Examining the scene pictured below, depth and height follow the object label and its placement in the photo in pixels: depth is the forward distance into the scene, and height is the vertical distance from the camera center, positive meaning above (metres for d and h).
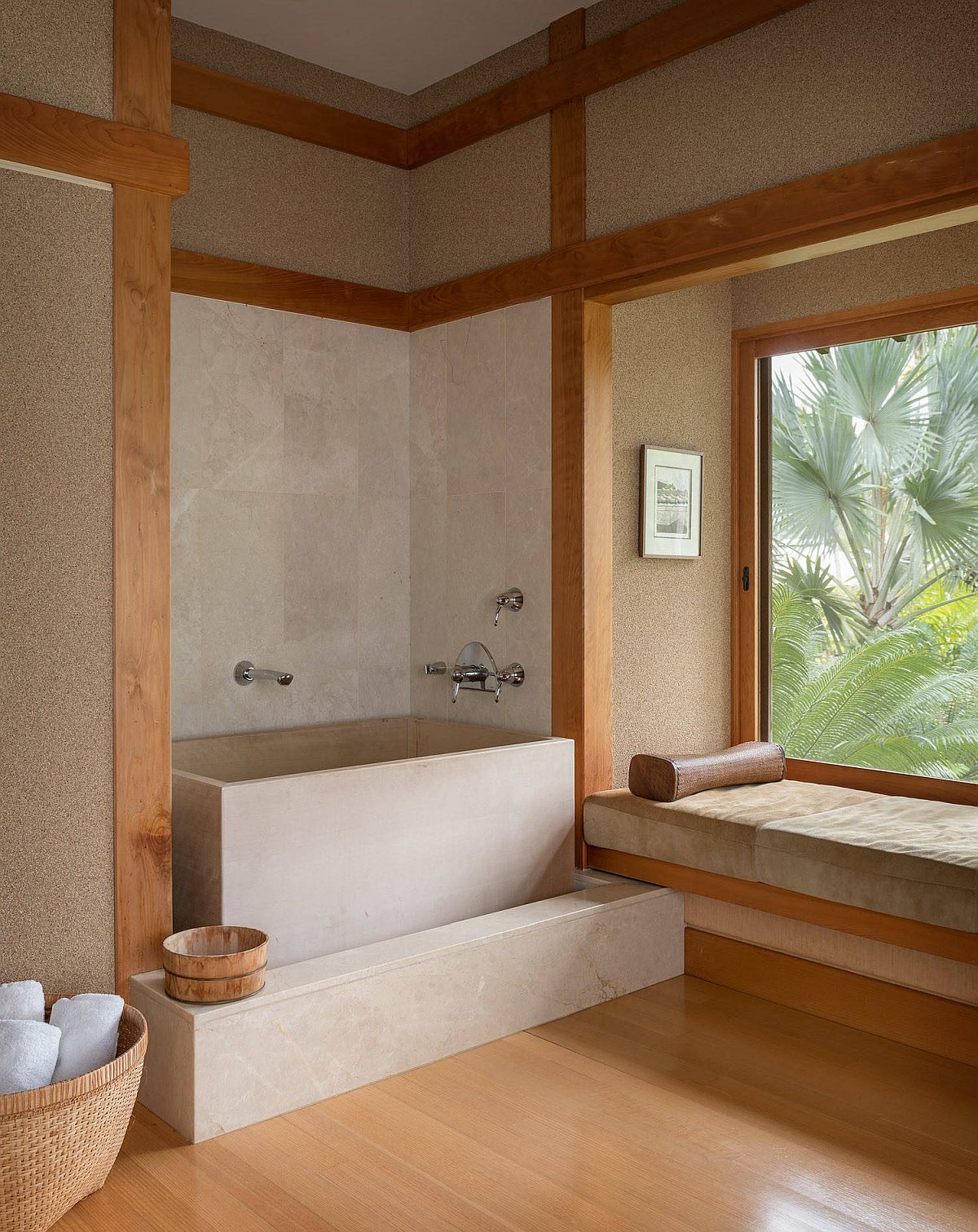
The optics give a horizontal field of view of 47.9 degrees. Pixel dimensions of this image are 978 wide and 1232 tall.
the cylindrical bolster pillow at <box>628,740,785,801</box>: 3.35 -0.54
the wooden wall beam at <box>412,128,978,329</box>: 2.66 +1.03
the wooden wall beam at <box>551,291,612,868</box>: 3.52 +0.22
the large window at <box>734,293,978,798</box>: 3.57 +0.17
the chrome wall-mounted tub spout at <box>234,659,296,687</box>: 3.64 -0.24
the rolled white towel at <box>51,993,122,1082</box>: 2.15 -0.85
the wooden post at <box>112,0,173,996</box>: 2.57 +0.20
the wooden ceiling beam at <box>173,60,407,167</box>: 3.54 +1.67
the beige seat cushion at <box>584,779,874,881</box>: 3.10 -0.65
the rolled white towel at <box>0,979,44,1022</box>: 2.21 -0.81
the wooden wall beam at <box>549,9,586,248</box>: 3.49 +1.43
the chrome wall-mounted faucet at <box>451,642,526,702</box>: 3.75 -0.24
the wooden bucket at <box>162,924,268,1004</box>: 2.38 -0.81
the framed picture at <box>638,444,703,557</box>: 3.73 +0.34
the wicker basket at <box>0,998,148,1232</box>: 1.92 -0.97
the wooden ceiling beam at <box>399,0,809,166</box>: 3.07 +1.66
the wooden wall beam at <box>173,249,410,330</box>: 3.54 +1.07
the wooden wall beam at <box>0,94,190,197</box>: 2.41 +1.04
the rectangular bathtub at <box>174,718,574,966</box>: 2.70 -0.64
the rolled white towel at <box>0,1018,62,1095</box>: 2.02 -0.84
